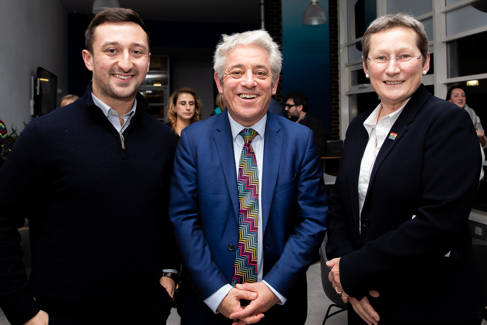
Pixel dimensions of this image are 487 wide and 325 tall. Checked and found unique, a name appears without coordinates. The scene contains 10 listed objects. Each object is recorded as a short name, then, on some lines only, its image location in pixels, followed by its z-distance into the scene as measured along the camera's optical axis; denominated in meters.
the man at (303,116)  4.66
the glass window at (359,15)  6.61
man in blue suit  1.28
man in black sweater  1.20
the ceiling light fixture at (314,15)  6.20
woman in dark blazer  1.14
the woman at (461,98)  4.40
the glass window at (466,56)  4.58
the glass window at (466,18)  4.50
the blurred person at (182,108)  3.67
